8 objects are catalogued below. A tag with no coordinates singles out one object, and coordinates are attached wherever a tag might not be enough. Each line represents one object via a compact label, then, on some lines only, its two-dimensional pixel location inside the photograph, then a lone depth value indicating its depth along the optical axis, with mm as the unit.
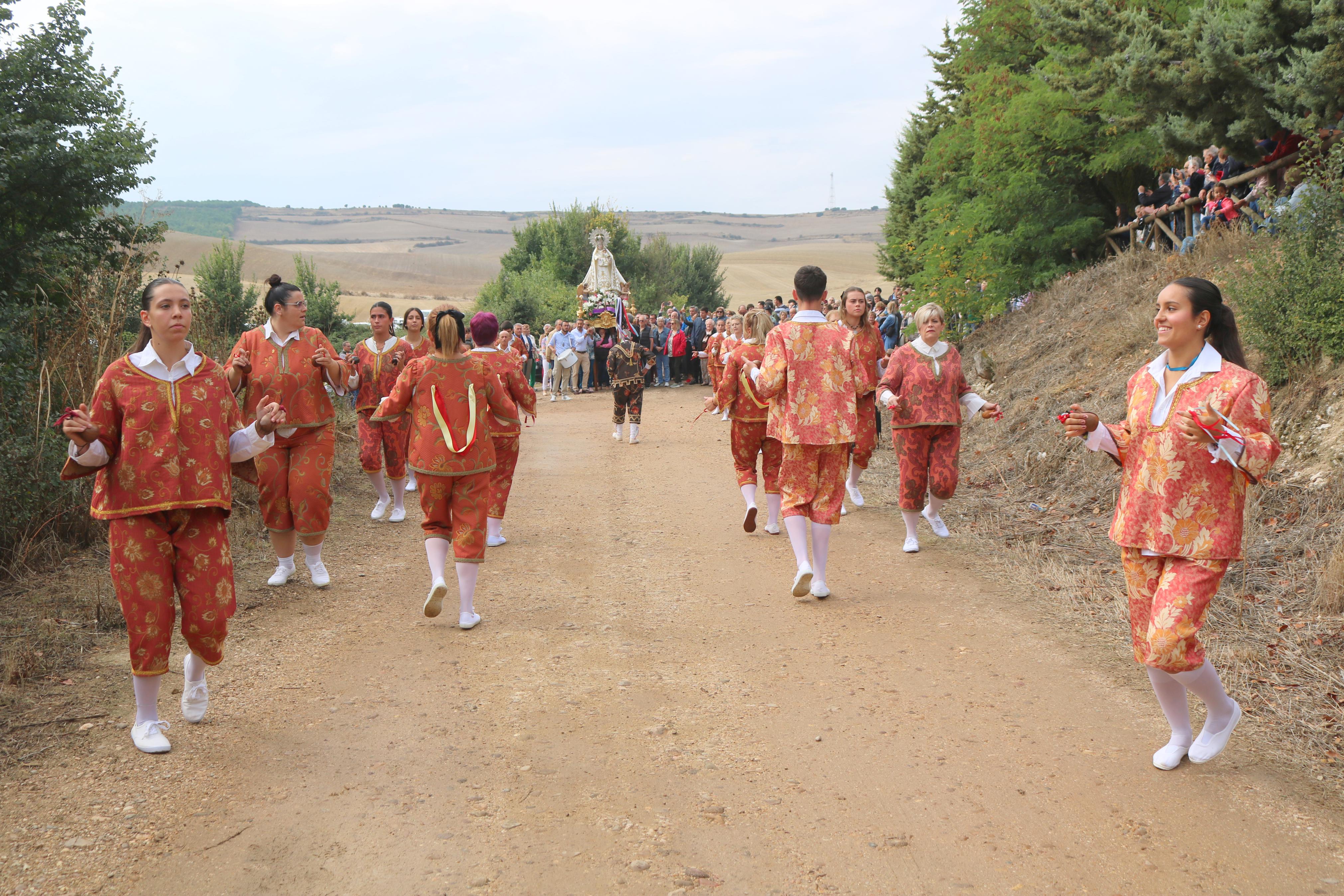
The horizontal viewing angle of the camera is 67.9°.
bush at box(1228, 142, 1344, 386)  8523
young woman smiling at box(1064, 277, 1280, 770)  3811
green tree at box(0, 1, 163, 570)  7617
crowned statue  27562
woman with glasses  6914
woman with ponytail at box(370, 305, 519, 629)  6195
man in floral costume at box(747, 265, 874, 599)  6652
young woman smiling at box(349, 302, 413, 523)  9406
